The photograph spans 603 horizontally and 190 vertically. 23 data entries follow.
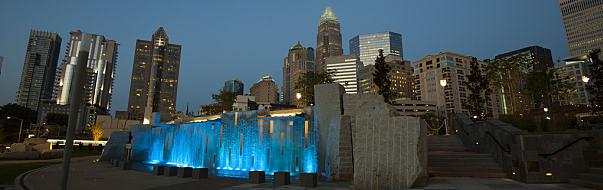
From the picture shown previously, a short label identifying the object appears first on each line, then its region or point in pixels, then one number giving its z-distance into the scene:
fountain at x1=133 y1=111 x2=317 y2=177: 16.05
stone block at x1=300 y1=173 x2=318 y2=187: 10.08
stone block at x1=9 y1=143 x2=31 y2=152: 28.85
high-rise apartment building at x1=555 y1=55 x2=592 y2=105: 137.75
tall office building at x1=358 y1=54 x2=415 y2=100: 178.24
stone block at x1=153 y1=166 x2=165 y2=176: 13.83
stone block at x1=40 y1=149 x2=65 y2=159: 28.84
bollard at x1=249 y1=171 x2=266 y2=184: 11.13
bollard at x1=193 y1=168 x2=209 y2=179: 12.81
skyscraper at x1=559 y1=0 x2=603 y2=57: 159.88
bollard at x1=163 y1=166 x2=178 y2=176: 13.56
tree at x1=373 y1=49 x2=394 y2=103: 32.94
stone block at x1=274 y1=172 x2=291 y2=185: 10.55
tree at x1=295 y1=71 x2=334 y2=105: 55.53
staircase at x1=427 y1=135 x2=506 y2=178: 11.68
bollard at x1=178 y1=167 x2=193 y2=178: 12.99
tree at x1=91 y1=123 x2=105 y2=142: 61.97
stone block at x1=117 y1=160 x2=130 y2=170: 17.09
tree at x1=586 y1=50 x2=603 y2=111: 30.66
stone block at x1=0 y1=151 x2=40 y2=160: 27.30
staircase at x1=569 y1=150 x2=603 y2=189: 8.85
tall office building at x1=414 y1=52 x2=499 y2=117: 156.12
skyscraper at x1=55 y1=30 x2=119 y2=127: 153.12
